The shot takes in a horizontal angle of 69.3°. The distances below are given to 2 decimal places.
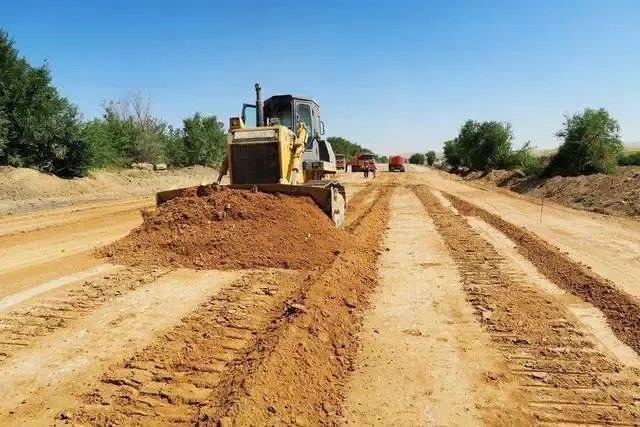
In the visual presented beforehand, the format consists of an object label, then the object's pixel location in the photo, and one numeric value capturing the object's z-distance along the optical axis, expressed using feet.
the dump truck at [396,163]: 182.29
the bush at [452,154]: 208.64
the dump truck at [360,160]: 151.74
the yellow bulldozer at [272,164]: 29.66
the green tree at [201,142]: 129.90
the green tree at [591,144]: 79.46
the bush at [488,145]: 140.77
